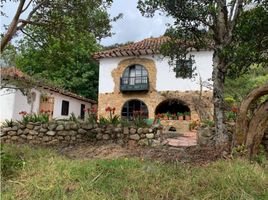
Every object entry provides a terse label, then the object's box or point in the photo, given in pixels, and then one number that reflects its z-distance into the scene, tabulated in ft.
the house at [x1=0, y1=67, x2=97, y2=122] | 20.69
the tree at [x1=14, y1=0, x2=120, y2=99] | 18.36
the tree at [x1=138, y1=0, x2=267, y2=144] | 15.43
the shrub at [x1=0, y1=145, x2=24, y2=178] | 11.60
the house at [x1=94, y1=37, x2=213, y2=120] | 39.80
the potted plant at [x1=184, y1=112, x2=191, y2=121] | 38.06
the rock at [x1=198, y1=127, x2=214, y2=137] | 17.46
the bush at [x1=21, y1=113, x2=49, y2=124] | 20.45
